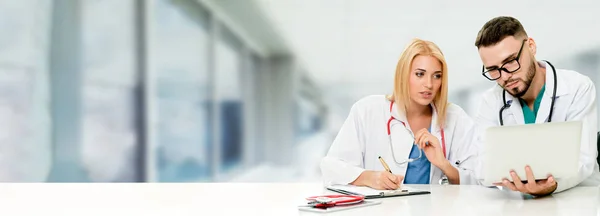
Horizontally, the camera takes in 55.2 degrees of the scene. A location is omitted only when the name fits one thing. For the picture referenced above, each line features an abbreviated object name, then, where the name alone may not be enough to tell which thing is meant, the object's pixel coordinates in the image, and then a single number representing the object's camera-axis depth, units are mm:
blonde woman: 2281
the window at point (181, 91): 5191
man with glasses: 1954
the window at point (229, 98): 6328
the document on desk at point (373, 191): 1712
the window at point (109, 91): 4137
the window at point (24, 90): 3541
